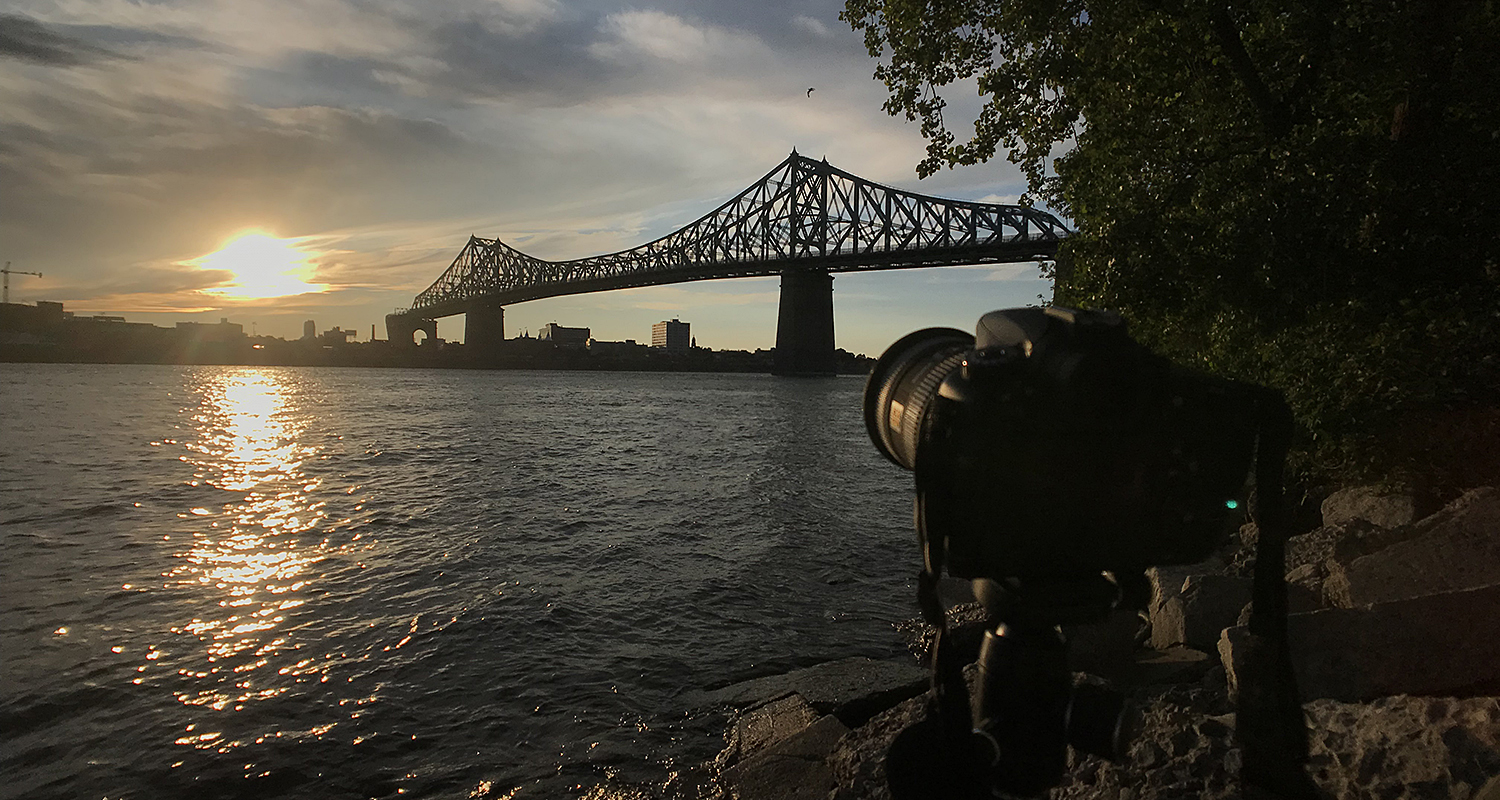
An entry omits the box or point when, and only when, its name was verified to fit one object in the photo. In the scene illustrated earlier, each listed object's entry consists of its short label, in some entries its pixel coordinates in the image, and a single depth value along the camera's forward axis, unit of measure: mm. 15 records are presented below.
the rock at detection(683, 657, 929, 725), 4836
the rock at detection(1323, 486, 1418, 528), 4645
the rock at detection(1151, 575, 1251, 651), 4008
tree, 4871
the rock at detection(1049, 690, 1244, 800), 2414
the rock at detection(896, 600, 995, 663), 6137
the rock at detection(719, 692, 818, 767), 4641
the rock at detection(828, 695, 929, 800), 3332
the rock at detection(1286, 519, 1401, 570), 4139
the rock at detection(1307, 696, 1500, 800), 2150
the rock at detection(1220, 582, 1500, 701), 2699
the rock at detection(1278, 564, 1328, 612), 3814
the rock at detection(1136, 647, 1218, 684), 3740
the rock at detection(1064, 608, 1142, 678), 4197
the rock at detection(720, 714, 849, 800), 3729
